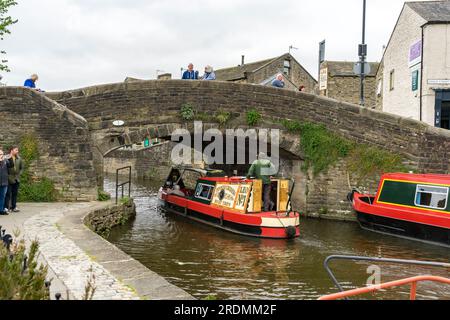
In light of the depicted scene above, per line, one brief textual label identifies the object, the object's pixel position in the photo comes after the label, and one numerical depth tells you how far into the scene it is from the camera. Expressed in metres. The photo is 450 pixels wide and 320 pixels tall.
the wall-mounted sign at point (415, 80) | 18.02
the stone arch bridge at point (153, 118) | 12.33
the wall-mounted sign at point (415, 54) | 17.78
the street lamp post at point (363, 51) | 15.66
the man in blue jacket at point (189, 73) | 14.81
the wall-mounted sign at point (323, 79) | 27.98
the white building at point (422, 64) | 17.25
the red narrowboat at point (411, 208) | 10.53
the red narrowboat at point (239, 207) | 10.79
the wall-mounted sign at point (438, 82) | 17.29
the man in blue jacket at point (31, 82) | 13.23
